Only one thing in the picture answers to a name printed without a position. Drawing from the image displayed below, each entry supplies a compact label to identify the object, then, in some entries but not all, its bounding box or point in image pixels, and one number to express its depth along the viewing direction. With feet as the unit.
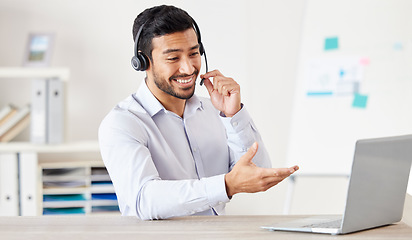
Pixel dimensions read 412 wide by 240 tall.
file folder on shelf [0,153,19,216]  9.96
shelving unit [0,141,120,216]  10.00
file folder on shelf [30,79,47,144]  9.95
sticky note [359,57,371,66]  10.32
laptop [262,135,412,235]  3.92
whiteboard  10.19
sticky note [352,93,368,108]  10.27
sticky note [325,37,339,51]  10.39
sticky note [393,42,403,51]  10.25
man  5.22
